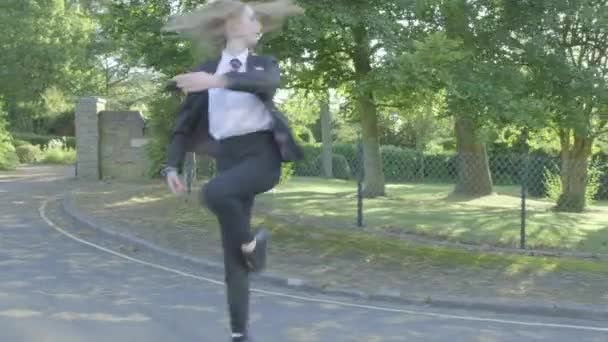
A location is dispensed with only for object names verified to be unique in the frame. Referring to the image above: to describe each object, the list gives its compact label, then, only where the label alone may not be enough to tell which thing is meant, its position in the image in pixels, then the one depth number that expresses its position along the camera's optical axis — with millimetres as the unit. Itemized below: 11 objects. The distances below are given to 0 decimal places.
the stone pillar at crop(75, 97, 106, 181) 22500
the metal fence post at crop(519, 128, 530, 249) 11634
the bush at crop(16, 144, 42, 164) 32938
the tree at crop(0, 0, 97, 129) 38594
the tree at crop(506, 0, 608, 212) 10008
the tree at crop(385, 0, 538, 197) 8750
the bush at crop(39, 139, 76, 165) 32344
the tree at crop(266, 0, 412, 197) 9438
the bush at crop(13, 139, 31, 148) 34519
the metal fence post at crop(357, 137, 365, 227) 13024
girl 3725
